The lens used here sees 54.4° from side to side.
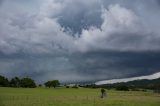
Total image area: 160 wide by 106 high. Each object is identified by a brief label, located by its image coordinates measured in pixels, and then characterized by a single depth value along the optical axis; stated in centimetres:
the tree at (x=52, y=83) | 8108
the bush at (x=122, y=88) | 7315
